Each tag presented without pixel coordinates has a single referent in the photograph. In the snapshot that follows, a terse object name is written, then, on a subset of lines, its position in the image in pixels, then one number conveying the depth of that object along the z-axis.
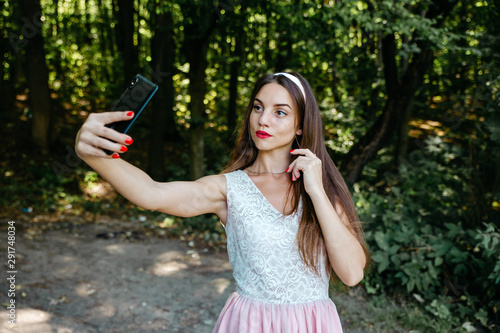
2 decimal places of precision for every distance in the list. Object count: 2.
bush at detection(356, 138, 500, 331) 4.09
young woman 1.58
